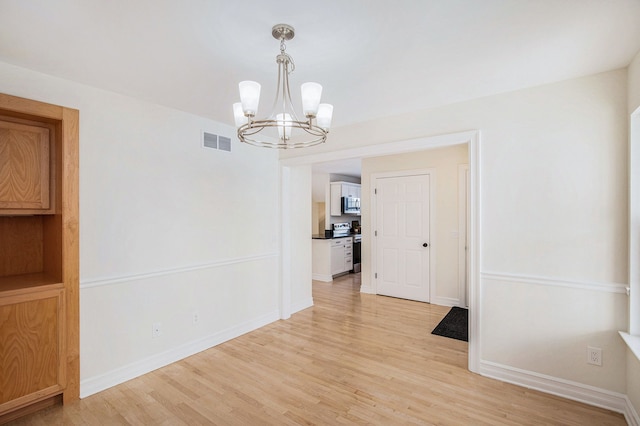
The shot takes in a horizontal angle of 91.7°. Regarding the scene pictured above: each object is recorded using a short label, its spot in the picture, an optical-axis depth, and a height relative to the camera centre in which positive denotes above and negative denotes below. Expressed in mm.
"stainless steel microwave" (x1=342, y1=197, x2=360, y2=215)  7484 +170
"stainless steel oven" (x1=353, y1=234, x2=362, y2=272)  7537 -989
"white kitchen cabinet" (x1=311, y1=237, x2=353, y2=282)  6543 -996
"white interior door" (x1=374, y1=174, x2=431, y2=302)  4979 -400
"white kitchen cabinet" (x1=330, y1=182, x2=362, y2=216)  7457 +435
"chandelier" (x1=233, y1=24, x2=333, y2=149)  1737 +623
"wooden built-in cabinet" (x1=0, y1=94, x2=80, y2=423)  2119 -352
